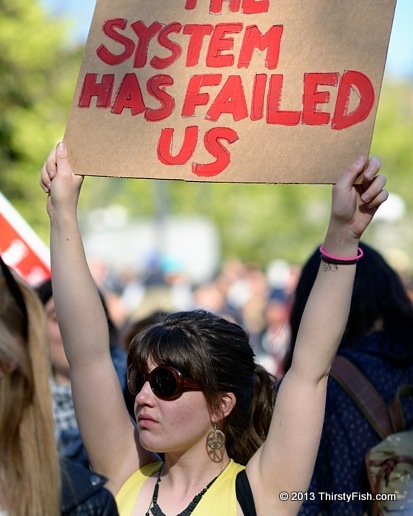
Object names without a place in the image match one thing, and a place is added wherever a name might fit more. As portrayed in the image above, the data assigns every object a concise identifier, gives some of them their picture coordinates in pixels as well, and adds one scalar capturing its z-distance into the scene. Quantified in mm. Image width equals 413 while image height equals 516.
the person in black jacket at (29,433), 3926
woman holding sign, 4430
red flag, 9164
